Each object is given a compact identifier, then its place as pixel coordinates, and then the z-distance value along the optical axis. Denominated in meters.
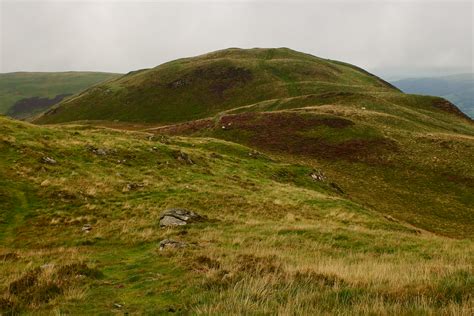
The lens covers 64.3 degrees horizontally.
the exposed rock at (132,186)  26.84
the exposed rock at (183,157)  37.12
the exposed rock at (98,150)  33.21
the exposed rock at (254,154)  48.44
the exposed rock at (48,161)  28.62
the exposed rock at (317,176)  43.47
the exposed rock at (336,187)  42.45
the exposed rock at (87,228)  19.75
